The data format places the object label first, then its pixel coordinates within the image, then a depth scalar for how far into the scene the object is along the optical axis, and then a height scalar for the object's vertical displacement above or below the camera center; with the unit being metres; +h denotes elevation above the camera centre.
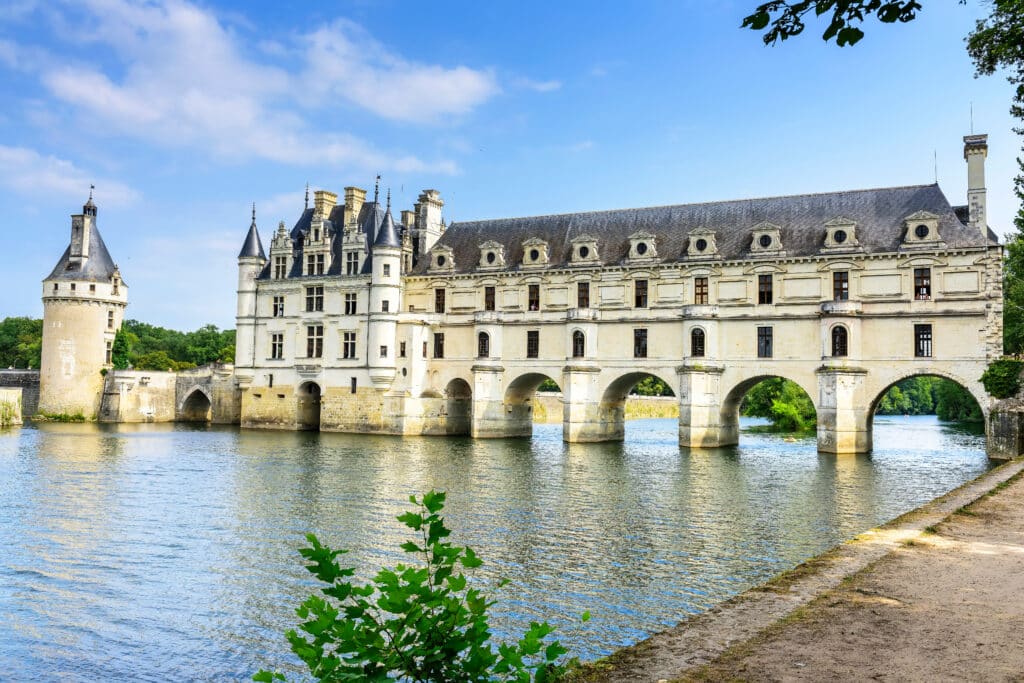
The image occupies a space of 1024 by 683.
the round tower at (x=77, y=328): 60.41 +4.83
